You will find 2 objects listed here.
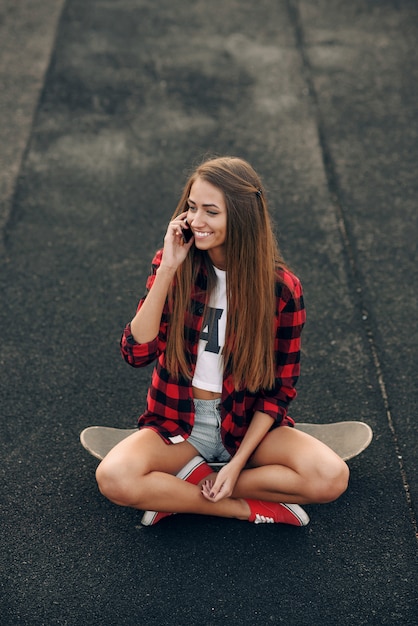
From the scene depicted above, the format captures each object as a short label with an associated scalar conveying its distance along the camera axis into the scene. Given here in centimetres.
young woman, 319
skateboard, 359
